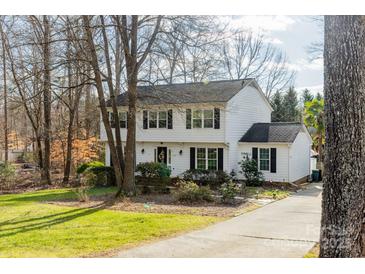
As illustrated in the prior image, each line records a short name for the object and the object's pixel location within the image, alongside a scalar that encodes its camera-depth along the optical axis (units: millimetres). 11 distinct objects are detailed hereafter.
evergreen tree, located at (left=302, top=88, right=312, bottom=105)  35219
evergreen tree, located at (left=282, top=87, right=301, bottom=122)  31097
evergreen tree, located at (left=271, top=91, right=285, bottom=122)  30766
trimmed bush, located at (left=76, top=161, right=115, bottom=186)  18812
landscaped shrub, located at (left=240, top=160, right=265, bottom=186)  18081
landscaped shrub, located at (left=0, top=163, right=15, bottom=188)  19422
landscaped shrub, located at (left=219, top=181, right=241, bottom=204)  12977
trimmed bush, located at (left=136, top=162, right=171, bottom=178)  17828
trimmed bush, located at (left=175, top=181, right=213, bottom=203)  13156
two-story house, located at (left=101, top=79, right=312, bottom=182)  18703
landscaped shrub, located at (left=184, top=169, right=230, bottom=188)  17969
